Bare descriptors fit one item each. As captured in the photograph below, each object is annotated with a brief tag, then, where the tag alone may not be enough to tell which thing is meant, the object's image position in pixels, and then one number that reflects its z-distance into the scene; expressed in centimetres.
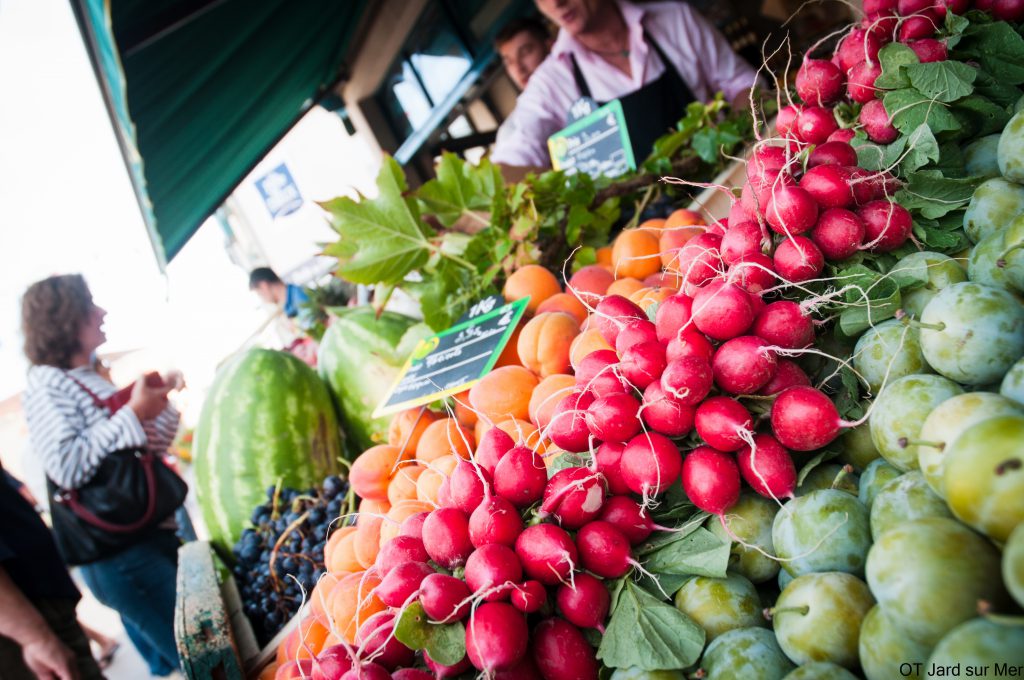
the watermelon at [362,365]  223
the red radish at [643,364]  88
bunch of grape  160
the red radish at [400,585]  79
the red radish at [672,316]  90
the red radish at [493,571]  74
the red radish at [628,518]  85
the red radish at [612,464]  88
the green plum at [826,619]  65
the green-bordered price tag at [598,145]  249
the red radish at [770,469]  81
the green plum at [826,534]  73
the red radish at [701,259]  95
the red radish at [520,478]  87
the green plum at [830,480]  83
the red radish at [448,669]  76
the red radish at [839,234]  89
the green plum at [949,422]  62
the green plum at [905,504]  65
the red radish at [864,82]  111
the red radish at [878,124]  108
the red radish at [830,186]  92
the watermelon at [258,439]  215
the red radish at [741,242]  91
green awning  276
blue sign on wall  991
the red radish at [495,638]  70
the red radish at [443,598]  75
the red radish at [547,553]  76
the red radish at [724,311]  84
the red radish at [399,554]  88
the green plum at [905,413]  73
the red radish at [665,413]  83
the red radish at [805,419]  77
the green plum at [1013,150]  91
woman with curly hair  280
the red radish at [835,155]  100
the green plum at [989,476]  51
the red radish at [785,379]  85
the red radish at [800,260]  86
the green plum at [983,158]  106
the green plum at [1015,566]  45
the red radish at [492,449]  94
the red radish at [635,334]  95
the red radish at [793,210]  87
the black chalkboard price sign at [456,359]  145
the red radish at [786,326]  84
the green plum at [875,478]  77
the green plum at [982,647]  46
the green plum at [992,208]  90
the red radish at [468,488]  88
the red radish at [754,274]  86
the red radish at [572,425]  93
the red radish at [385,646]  81
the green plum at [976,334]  71
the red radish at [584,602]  77
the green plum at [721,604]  77
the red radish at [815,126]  115
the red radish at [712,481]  81
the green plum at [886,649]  57
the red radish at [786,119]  118
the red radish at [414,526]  94
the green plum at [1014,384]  65
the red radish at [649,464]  82
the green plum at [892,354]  83
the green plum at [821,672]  62
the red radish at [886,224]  91
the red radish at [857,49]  113
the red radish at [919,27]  112
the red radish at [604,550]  80
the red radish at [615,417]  86
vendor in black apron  313
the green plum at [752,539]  83
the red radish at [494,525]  81
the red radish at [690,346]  84
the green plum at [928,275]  88
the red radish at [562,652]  76
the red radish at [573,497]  82
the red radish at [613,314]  99
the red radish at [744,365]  80
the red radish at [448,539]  84
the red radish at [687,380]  80
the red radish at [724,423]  79
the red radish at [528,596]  75
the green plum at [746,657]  69
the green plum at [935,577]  54
